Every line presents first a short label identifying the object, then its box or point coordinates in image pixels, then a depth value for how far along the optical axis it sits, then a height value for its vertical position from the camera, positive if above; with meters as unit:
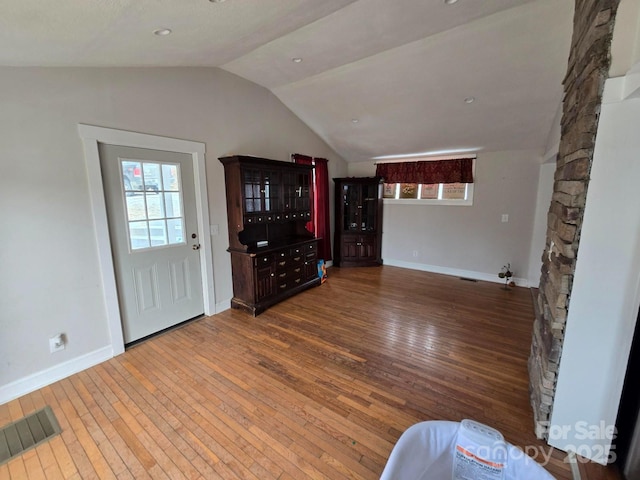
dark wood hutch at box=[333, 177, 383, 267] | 5.47 -0.48
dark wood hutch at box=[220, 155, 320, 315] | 3.38 -0.48
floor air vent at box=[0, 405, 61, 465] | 1.67 -1.50
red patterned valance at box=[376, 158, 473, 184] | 4.72 +0.46
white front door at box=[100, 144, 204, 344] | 2.56 -0.39
